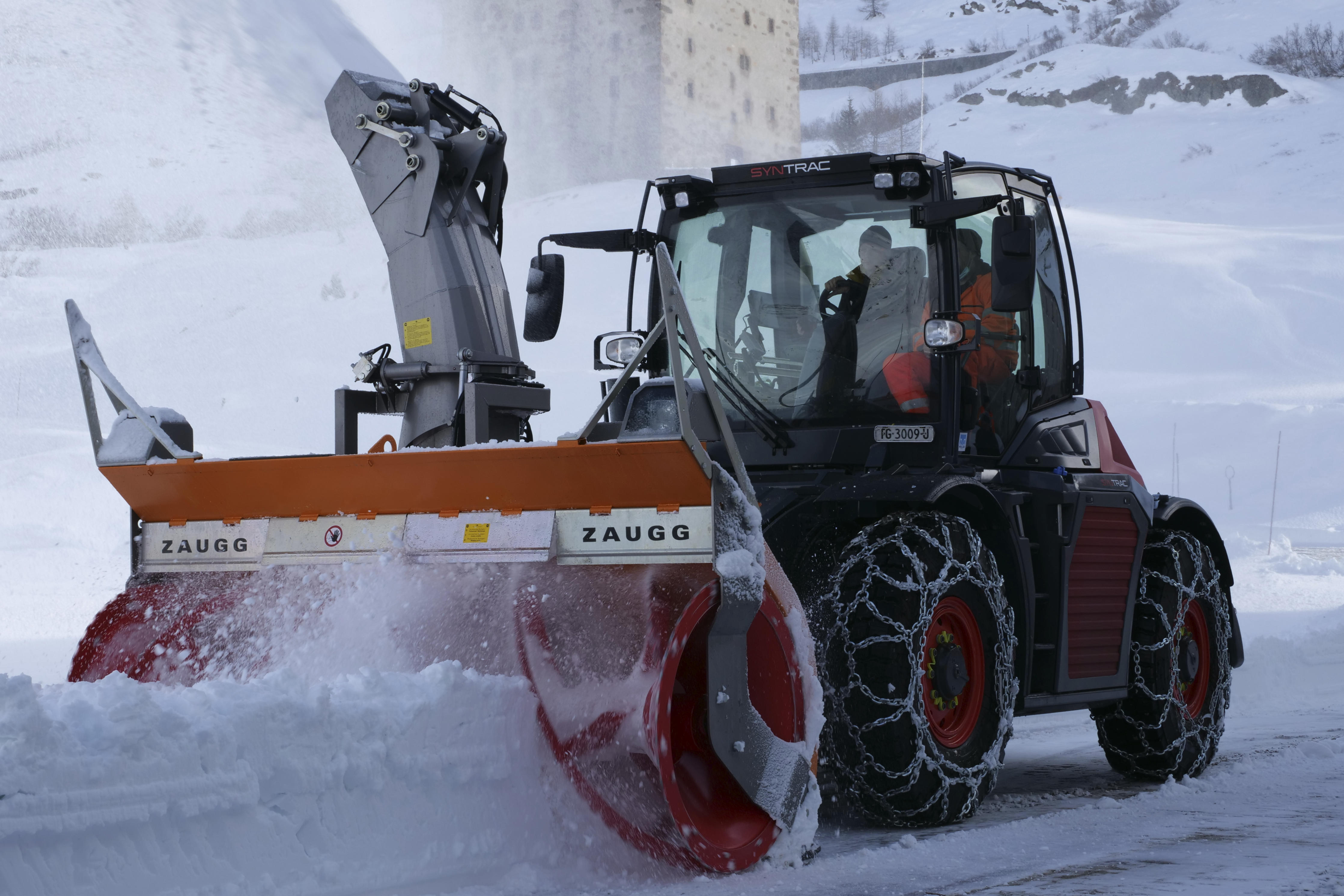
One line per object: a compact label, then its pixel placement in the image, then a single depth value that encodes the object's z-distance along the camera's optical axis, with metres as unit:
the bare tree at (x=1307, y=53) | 80.00
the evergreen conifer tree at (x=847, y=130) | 86.88
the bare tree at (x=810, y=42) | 119.00
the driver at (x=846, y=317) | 5.67
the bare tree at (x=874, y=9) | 132.88
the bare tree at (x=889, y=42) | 119.81
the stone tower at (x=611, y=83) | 64.25
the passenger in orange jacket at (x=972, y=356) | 5.61
